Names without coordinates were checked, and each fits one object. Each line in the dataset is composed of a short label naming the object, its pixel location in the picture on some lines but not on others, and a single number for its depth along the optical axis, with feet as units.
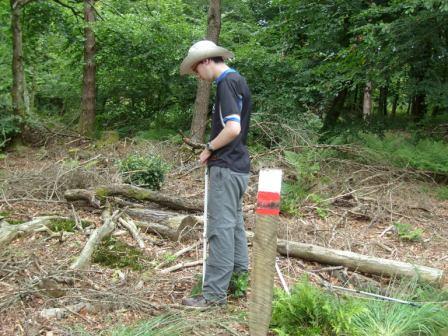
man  12.57
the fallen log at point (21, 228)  16.81
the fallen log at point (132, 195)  21.88
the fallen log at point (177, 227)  18.88
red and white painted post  9.73
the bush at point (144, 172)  25.38
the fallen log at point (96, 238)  15.23
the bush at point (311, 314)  10.77
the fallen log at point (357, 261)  15.29
